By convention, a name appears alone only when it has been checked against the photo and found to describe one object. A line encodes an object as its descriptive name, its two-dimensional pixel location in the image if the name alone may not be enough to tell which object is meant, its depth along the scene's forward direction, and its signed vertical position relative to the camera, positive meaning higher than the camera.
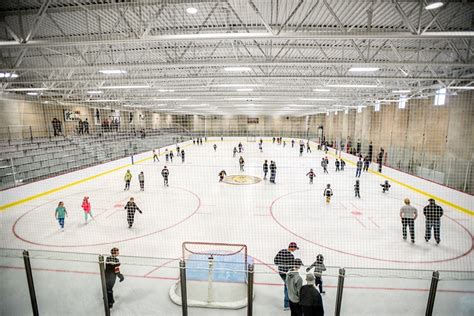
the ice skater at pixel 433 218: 6.61 -2.57
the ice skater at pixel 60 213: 7.52 -2.51
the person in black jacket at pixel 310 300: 3.12 -2.17
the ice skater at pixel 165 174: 13.06 -2.49
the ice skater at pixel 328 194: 10.29 -2.88
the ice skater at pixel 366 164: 17.26 -2.91
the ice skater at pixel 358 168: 15.27 -2.80
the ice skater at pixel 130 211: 7.54 -2.50
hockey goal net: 4.25 -2.90
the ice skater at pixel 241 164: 17.20 -2.71
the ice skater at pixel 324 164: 16.85 -2.76
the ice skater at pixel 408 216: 6.70 -2.50
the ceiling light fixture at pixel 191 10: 5.87 +2.65
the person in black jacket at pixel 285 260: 4.21 -2.27
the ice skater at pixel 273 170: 14.06 -2.57
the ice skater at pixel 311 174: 13.44 -2.72
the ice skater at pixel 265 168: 15.09 -2.62
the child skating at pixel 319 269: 4.20 -2.45
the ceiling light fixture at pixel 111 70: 9.60 +2.12
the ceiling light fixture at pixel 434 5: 5.17 +2.34
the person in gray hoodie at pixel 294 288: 3.55 -2.30
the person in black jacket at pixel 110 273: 4.11 -2.36
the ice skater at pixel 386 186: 12.05 -3.06
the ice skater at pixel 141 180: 12.45 -2.62
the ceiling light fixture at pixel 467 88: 10.88 +1.34
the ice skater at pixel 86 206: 8.19 -2.53
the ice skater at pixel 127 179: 12.39 -2.57
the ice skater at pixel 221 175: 14.02 -2.77
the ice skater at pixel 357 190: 11.30 -3.01
